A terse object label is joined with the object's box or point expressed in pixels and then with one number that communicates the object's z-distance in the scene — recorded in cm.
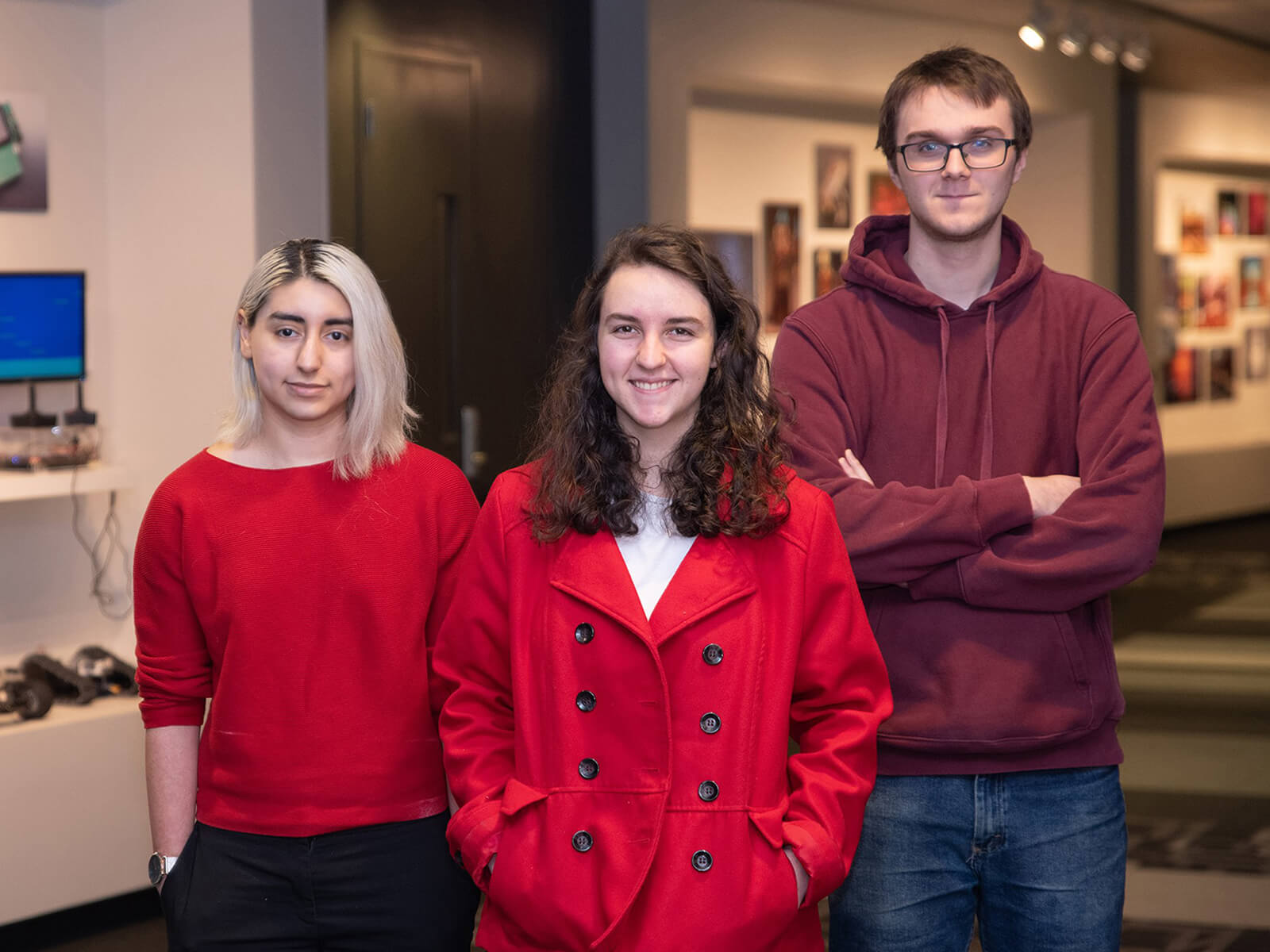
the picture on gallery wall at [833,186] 863
